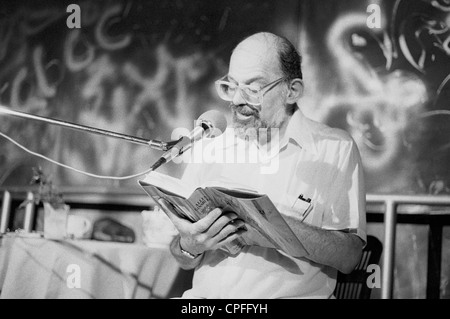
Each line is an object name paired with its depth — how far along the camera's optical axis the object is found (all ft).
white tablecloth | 7.20
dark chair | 7.14
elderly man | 5.75
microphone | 4.68
